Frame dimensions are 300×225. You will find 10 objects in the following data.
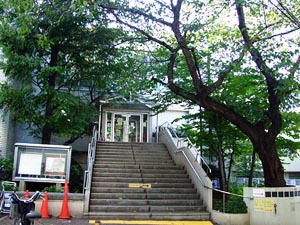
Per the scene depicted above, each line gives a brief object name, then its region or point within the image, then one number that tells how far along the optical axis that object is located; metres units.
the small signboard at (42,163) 12.41
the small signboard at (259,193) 10.08
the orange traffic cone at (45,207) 10.67
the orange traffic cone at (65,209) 10.73
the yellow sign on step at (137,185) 13.26
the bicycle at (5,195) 9.82
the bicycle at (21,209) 6.26
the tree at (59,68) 14.25
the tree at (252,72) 10.41
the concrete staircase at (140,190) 11.42
